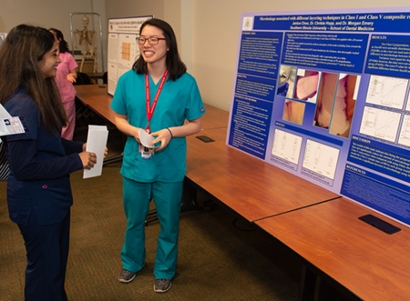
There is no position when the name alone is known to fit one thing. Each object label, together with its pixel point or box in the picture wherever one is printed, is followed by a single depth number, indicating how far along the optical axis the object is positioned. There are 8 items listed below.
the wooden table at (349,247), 1.13
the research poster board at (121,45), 3.62
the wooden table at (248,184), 1.64
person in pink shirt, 3.80
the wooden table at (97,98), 3.42
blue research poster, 1.48
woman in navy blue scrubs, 1.25
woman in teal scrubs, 1.68
